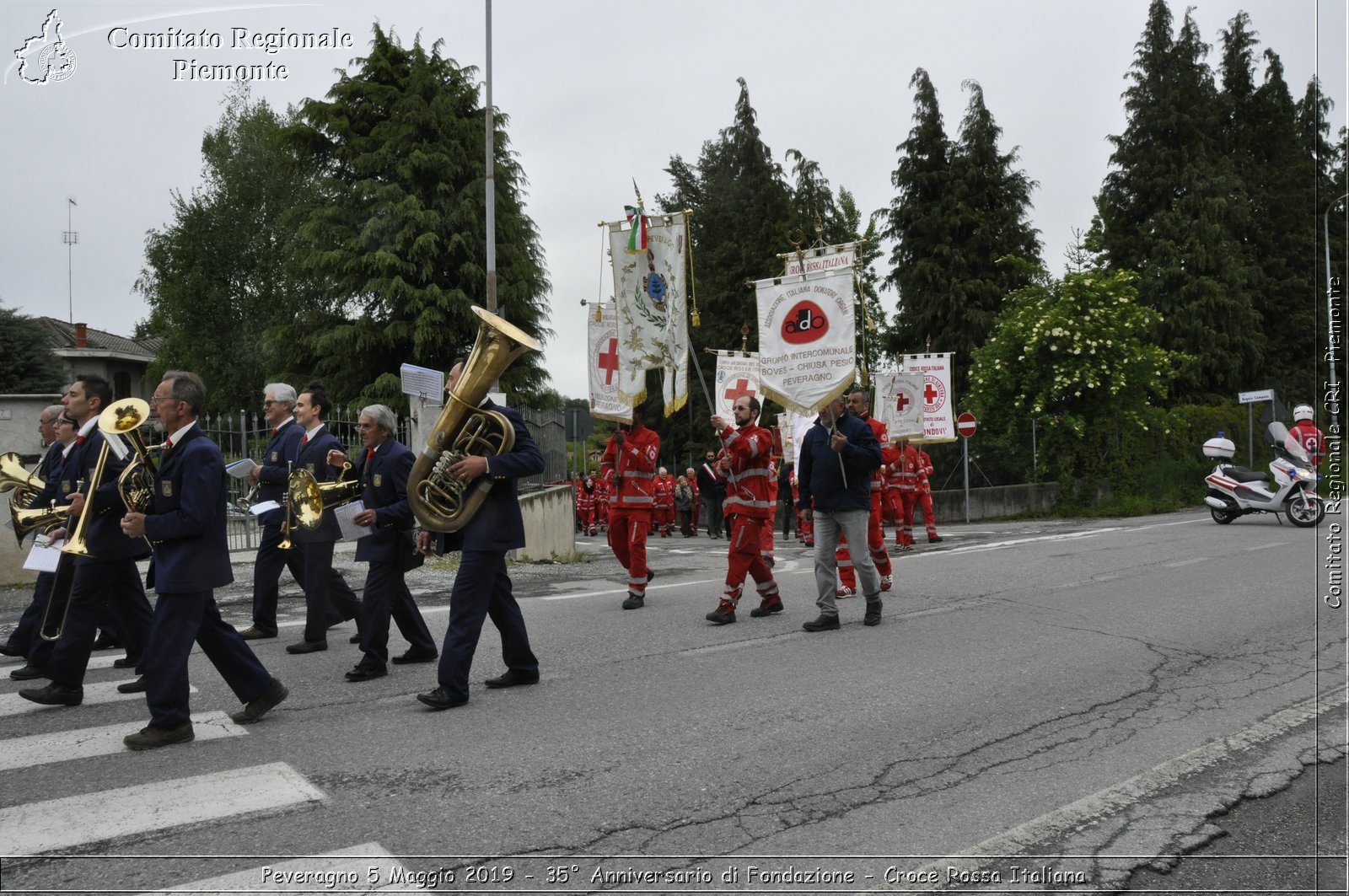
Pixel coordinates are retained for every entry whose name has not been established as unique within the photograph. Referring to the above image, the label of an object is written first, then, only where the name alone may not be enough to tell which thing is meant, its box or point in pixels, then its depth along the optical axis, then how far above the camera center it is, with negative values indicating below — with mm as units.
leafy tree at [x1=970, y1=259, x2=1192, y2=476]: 25281 +2063
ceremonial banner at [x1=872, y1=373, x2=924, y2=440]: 18031 +809
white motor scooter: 16391 -695
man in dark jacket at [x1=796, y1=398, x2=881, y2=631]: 8484 -347
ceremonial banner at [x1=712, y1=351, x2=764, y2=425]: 21781 +1700
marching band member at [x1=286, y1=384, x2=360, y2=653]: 7707 -621
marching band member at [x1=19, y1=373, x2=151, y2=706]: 5824 -608
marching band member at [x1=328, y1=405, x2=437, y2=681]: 6801 -583
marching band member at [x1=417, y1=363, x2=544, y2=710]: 5824 -592
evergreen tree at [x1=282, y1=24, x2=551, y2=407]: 30906 +7363
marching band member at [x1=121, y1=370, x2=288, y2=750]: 5141 -456
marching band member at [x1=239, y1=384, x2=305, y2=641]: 8070 -182
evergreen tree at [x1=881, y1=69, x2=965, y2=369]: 38688 +8527
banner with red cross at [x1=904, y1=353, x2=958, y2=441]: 21422 +1176
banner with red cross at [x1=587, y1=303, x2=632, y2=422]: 14503 +1533
